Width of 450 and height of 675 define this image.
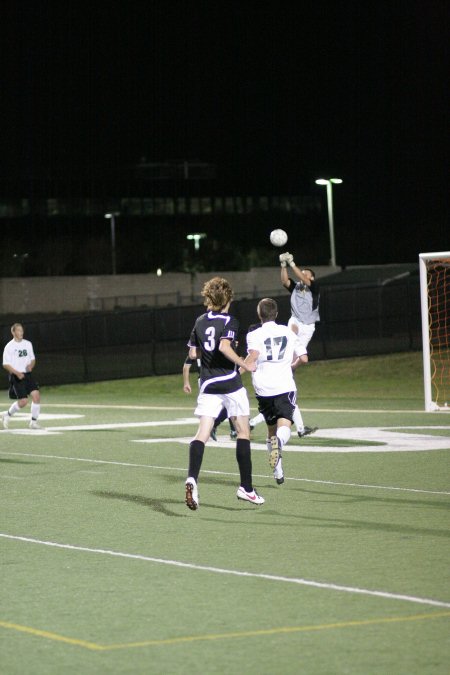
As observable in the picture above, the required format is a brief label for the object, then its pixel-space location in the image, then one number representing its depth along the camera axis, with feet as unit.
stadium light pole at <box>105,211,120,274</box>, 322.34
